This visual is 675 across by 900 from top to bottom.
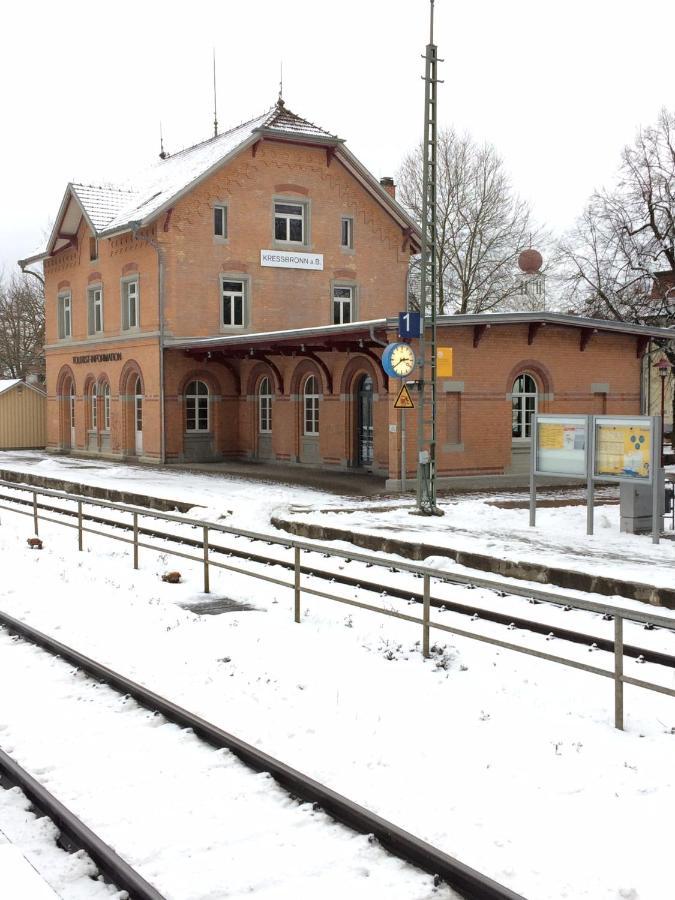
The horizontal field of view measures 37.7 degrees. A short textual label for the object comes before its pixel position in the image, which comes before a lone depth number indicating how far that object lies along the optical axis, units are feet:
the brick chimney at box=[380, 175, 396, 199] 120.57
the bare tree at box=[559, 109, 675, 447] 110.32
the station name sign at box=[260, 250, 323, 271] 103.19
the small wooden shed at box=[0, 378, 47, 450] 129.29
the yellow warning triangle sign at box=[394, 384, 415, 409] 56.24
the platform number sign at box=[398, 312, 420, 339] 53.98
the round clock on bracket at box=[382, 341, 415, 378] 56.59
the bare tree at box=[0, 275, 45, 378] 192.34
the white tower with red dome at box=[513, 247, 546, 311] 143.84
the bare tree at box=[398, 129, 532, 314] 148.87
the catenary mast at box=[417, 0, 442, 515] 51.98
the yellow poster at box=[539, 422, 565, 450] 51.24
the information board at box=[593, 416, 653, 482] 46.09
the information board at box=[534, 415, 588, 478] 49.85
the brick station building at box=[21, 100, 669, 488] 75.31
